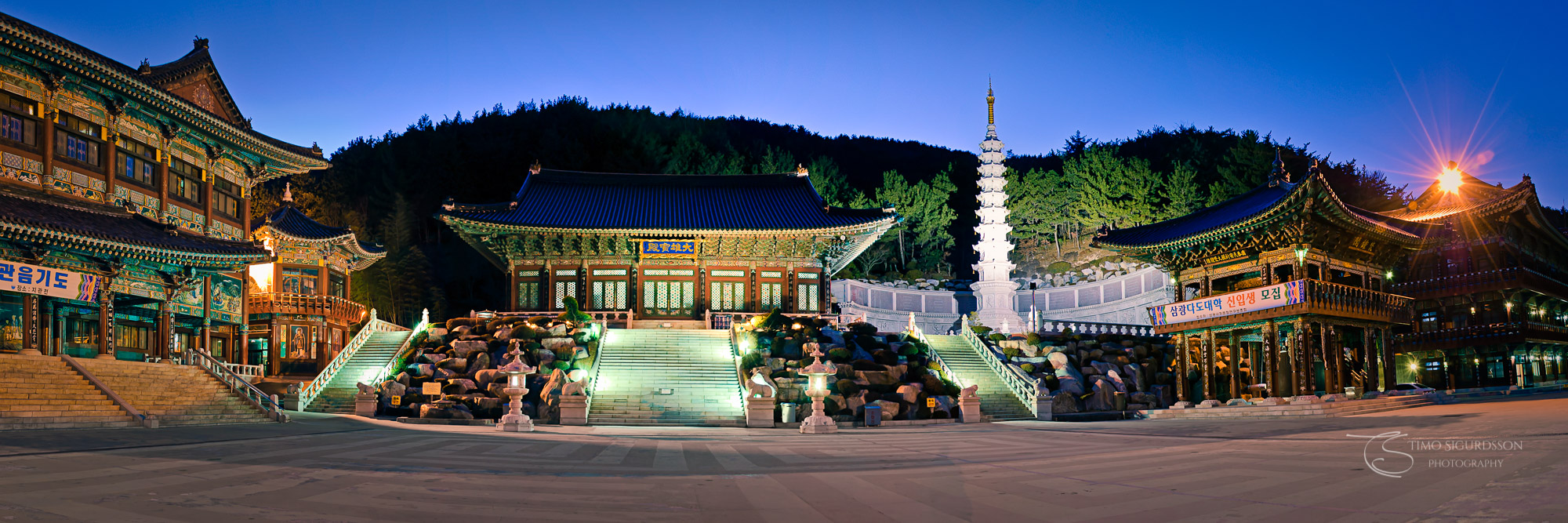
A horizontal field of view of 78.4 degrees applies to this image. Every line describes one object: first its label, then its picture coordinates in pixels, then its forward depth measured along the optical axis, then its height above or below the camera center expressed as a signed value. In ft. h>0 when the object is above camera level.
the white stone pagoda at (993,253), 165.37 +10.00
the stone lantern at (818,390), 78.89 -6.53
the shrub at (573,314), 118.42 +0.27
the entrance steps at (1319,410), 78.07 -8.56
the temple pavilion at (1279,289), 94.63 +1.73
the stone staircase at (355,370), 92.38 -5.45
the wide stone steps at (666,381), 86.12 -6.56
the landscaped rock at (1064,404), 101.71 -10.07
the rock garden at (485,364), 86.53 -4.78
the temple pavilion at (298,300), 124.57 +2.62
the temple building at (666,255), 129.39 +8.37
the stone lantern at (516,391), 74.84 -6.21
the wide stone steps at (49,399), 58.59 -5.02
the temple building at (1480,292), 115.34 +1.50
